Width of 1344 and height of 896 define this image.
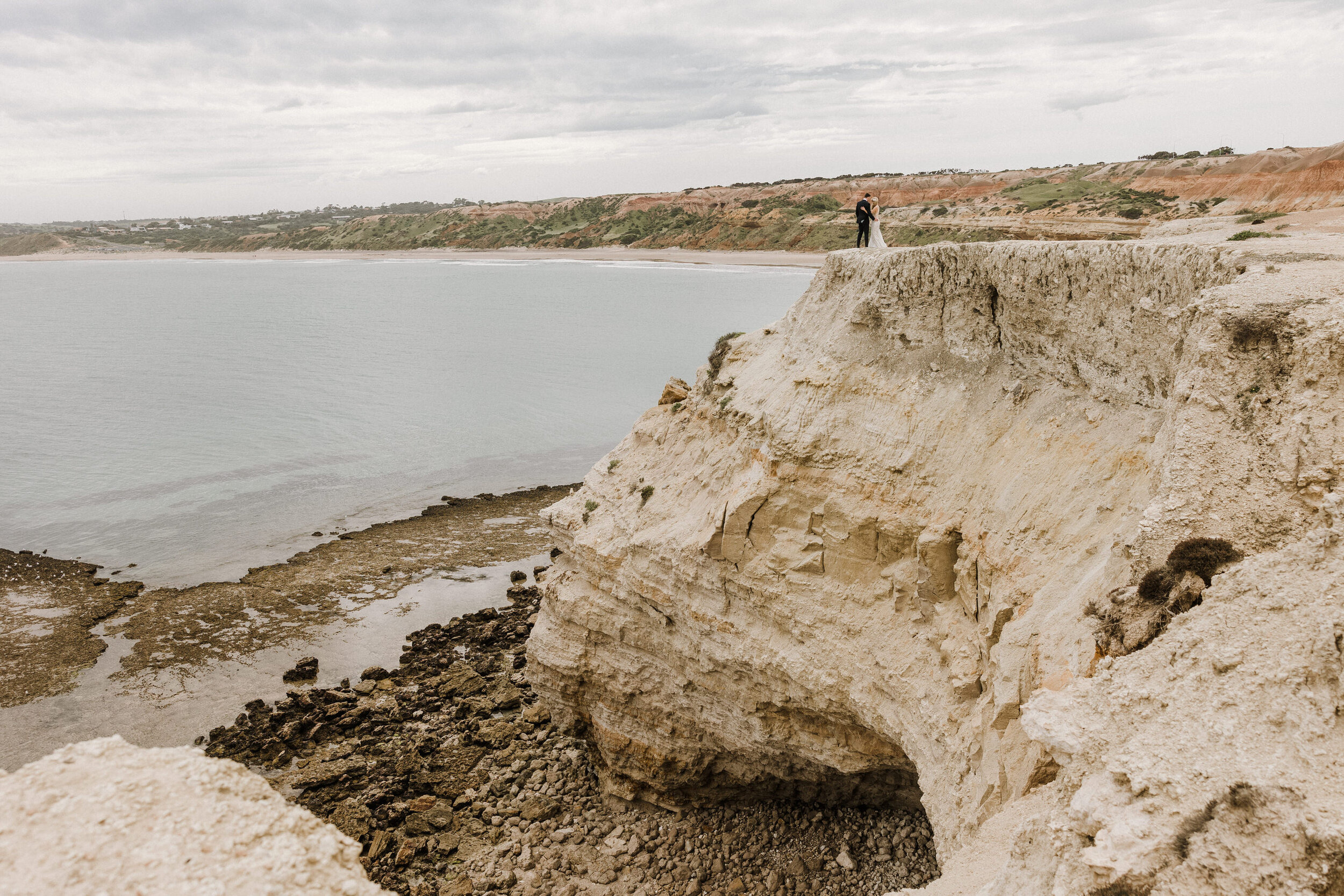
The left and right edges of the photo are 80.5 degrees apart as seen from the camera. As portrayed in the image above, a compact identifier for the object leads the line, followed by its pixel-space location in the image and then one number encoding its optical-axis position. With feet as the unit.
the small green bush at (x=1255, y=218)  47.72
